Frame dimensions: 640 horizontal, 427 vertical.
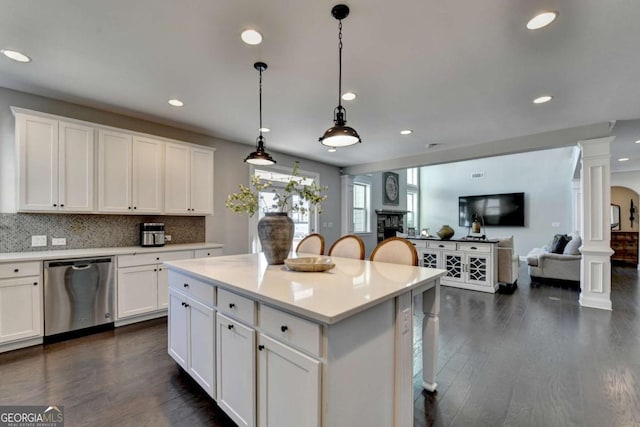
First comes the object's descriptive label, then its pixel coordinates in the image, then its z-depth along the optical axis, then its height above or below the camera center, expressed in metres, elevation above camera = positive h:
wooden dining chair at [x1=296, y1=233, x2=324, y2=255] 2.96 -0.36
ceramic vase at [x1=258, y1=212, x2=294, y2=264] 2.17 -0.18
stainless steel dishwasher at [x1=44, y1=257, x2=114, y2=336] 2.71 -0.85
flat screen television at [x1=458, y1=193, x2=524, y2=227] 8.31 +0.16
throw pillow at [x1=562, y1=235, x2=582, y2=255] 5.08 -0.62
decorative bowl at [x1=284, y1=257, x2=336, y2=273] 1.90 -0.37
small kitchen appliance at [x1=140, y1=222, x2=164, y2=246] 3.55 -0.27
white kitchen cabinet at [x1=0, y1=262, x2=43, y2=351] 2.49 -0.84
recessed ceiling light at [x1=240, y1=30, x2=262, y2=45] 1.91 +1.27
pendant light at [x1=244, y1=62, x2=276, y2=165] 2.53 +0.52
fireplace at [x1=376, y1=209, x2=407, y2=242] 8.07 -0.28
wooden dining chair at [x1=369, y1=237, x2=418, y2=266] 2.22 -0.33
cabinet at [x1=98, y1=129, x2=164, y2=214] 3.19 +0.50
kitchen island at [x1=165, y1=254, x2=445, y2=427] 1.12 -0.65
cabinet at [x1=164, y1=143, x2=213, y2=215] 3.71 +0.48
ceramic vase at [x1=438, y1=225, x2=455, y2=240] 5.34 -0.38
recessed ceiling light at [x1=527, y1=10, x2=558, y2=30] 1.72 +1.26
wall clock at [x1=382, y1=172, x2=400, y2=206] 8.48 +0.82
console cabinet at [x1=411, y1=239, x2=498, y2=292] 4.72 -0.88
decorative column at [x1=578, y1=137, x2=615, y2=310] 3.67 -0.09
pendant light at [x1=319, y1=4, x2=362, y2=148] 1.82 +0.53
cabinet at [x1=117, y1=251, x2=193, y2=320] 3.14 -0.85
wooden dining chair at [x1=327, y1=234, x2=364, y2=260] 2.65 -0.35
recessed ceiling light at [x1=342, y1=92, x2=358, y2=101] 2.84 +1.25
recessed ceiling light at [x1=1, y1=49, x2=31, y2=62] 2.16 +1.28
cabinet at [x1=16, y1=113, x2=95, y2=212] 2.72 +0.51
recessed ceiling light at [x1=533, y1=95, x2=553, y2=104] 2.89 +1.24
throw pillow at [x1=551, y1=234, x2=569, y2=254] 5.52 -0.62
